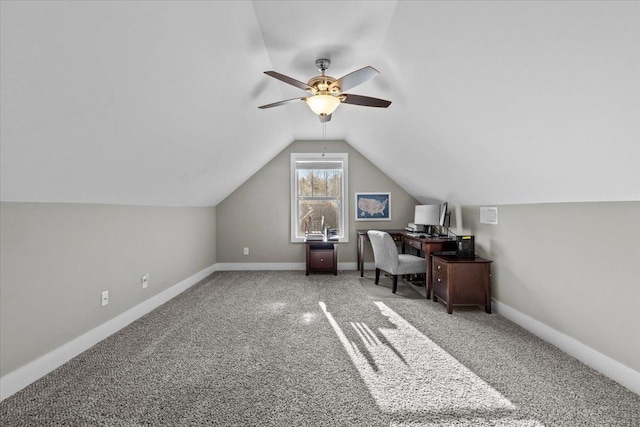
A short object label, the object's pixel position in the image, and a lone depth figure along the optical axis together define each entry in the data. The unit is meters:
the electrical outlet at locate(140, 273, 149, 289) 3.06
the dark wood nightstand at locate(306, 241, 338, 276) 4.77
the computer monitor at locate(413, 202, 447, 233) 4.01
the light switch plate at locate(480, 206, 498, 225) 3.13
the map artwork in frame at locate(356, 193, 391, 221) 5.25
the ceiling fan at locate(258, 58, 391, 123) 2.07
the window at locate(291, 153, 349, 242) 5.26
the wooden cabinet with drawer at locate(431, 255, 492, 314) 3.03
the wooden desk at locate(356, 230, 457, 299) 3.54
